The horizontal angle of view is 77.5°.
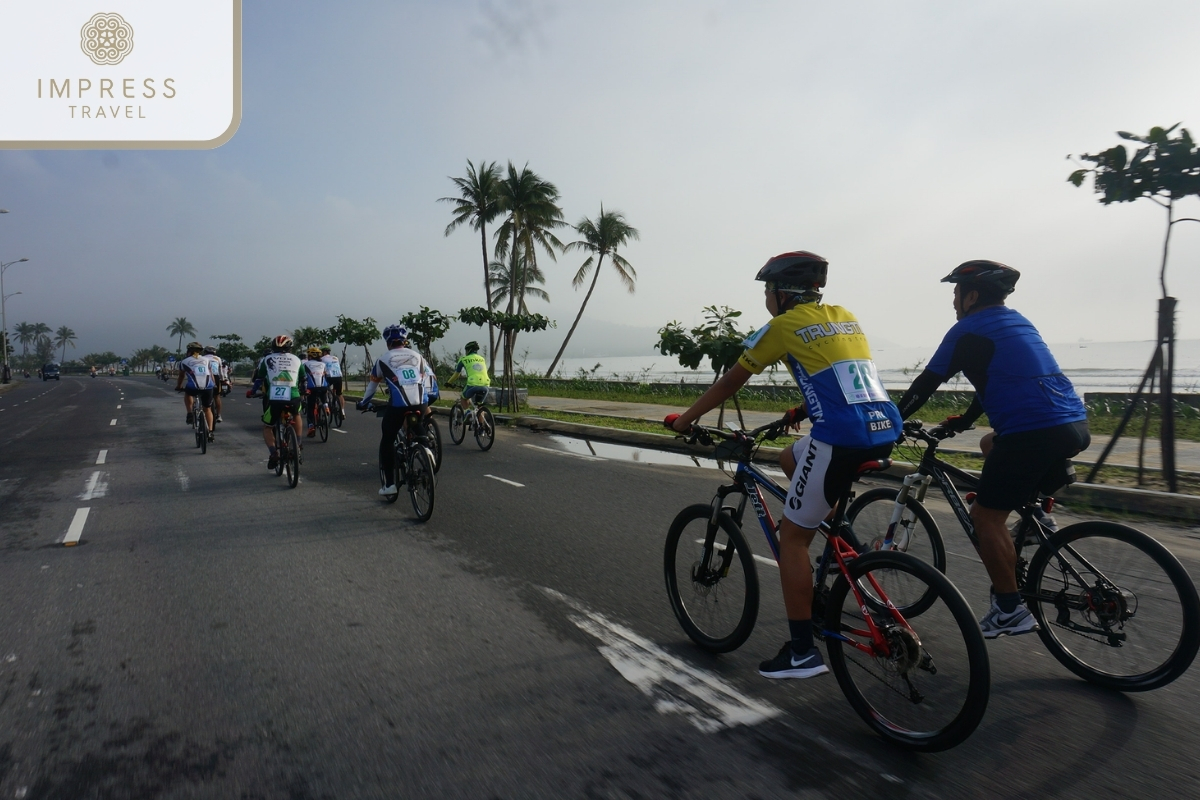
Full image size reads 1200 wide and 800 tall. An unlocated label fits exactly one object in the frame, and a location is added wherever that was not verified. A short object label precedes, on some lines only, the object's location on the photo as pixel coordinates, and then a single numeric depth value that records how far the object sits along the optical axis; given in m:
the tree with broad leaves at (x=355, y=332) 40.12
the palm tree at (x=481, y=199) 37.38
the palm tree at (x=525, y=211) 38.09
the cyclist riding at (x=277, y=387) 9.95
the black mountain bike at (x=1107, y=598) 3.24
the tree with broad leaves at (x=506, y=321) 25.98
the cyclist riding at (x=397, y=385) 7.89
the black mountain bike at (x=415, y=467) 7.38
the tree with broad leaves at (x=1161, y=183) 7.89
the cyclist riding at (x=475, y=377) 13.58
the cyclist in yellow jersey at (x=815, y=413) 3.25
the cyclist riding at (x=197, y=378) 13.86
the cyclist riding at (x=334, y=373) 17.11
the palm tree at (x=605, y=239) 45.09
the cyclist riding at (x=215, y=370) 14.28
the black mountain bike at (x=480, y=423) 13.31
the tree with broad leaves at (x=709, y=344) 12.89
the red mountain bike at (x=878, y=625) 2.77
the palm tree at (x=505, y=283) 48.31
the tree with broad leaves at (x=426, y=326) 30.06
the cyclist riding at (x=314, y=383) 15.07
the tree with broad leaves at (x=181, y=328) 192.50
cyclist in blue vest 3.57
